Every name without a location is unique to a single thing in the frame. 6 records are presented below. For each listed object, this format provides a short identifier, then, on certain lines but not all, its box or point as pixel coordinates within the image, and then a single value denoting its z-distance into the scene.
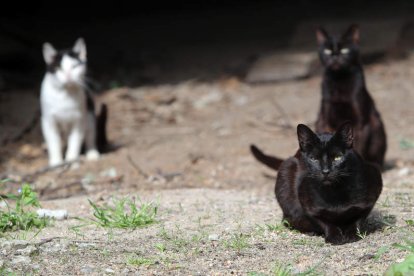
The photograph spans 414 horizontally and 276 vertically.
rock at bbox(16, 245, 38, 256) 8.09
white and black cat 15.45
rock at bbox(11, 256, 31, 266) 7.84
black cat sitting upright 12.62
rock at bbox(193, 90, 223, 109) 19.00
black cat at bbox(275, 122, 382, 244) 8.01
